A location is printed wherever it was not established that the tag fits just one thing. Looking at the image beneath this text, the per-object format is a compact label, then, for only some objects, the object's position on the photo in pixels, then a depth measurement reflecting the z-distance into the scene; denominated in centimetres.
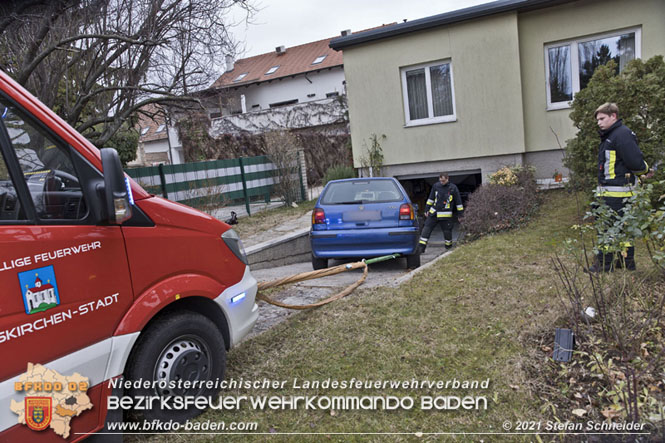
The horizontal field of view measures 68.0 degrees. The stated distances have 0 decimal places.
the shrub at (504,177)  1100
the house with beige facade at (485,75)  1145
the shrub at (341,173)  1593
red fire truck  240
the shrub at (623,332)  293
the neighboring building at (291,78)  3212
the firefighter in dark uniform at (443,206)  1038
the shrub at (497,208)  937
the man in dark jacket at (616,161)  525
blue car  786
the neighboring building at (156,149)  3484
